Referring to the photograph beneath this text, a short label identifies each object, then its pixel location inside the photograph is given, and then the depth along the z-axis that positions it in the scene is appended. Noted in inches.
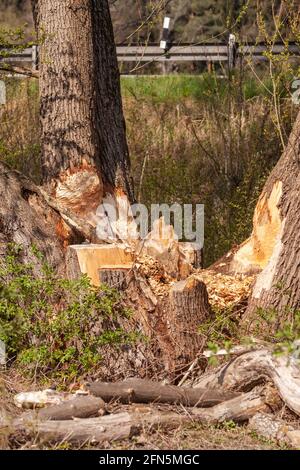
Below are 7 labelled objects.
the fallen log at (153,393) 322.4
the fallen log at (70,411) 303.1
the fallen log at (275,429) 316.3
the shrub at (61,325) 355.6
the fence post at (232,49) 758.4
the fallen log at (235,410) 326.0
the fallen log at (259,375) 328.4
